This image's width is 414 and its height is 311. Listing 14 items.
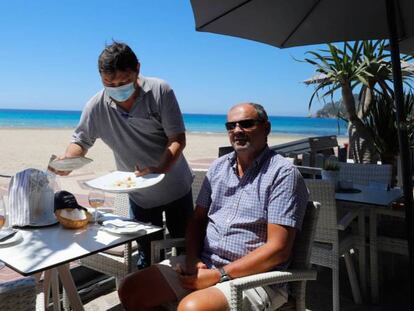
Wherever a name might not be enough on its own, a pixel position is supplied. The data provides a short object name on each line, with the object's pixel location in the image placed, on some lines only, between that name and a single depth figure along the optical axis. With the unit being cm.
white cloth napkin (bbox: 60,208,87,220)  206
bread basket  204
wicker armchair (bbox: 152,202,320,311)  167
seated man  186
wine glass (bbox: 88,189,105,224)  228
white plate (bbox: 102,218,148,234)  195
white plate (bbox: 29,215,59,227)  205
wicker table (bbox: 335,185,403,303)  285
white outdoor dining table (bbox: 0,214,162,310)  159
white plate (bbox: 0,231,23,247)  177
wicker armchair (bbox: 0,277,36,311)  138
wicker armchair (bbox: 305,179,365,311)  262
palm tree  612
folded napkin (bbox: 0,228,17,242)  182
